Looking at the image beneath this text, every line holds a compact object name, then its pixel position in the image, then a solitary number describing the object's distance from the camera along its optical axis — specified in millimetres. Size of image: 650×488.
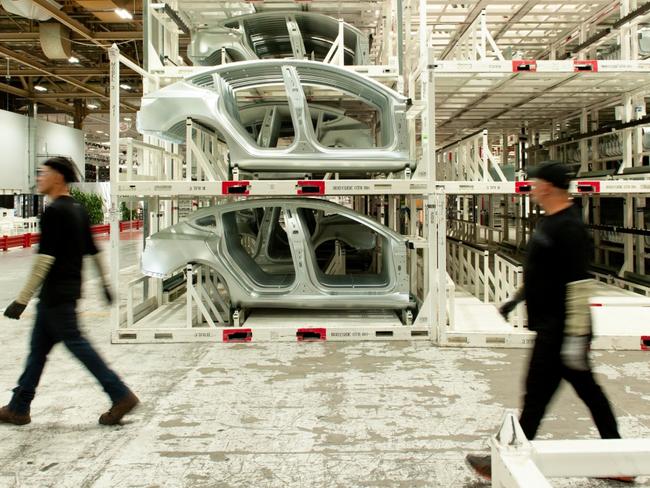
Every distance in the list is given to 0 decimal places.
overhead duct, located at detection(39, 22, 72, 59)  12109
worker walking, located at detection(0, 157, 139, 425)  2980
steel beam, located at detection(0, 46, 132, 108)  13928
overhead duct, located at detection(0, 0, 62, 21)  9770
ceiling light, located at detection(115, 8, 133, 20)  10273
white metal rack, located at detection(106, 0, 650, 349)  4910
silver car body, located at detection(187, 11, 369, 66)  6273
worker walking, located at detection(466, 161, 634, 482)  2227
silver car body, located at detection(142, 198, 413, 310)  5055
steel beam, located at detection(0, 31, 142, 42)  12848
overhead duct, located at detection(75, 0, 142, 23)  9969
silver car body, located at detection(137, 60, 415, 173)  5082
